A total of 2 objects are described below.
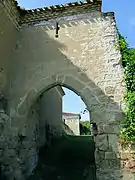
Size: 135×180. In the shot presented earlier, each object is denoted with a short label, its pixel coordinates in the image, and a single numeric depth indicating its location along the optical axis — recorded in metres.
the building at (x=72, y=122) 21.36
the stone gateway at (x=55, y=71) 6.14
